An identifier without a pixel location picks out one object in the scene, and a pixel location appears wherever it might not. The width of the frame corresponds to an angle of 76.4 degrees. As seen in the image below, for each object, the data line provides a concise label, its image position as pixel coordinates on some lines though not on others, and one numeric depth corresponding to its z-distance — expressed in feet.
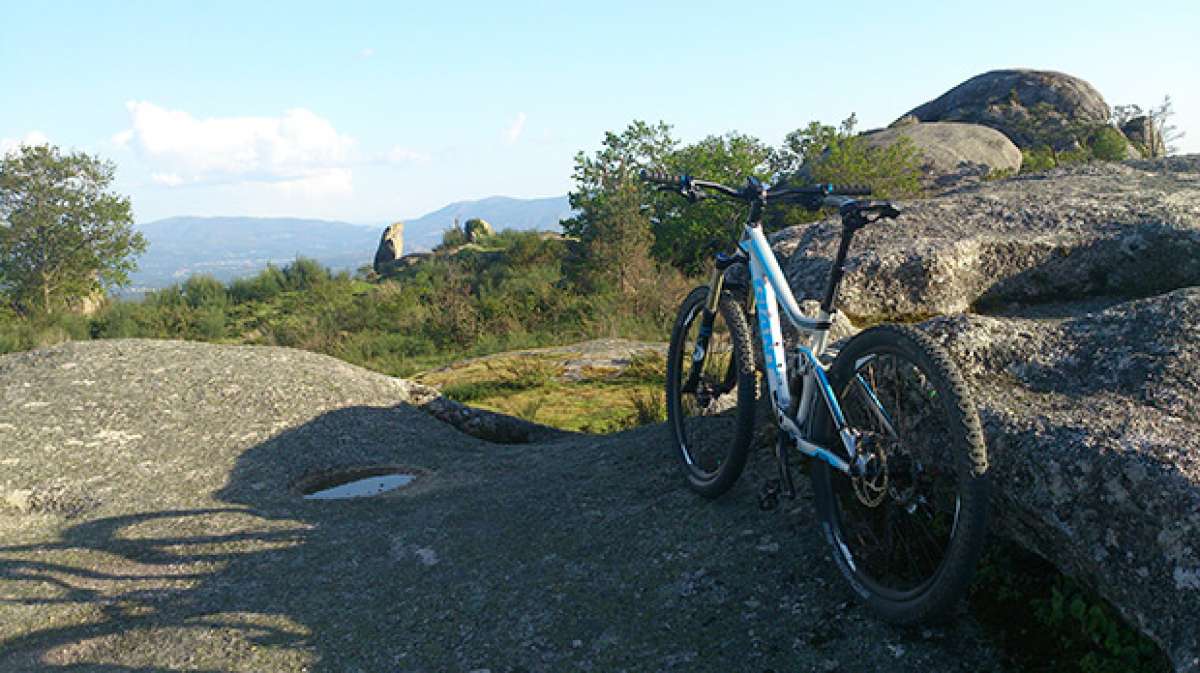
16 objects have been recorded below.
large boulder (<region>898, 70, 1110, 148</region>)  105.09
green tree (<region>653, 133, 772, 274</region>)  73.36
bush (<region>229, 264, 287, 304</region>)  97.96
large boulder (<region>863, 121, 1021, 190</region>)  70.38
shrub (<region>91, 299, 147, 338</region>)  72.13
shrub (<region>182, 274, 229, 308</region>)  90.74
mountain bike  8.66
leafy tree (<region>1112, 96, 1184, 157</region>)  92.89
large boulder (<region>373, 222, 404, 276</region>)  153.07
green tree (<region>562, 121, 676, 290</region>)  67.67
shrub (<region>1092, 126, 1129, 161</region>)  85.46
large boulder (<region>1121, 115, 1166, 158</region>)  93.40
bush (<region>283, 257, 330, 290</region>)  101.35
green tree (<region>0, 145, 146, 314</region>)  92.58
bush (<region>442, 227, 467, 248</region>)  127.44
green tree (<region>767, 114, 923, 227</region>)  53.52
